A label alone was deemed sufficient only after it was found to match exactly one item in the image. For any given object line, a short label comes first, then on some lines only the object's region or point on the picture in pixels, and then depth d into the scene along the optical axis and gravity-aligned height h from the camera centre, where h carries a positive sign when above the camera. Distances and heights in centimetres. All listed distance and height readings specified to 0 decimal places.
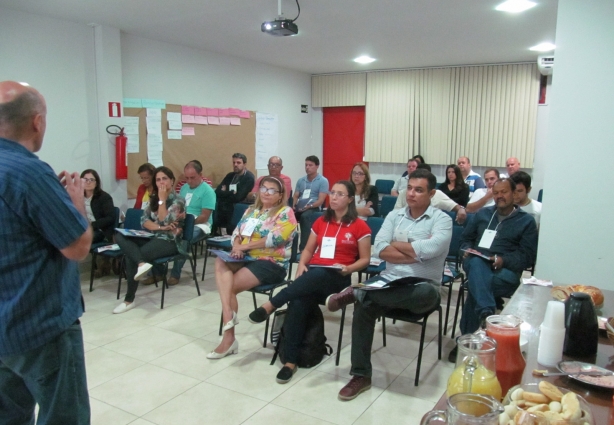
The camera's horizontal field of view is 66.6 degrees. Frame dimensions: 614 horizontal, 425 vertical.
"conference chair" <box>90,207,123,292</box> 420 -90
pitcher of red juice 127 -54
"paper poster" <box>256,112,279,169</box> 733 +27
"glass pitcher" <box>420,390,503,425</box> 90 -51
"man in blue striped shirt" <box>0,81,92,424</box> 137 -35
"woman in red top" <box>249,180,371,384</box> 285 -70
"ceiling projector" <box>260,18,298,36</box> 403 +110
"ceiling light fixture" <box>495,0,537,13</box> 396 +131
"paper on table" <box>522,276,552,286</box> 230 -61
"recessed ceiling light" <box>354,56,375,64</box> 669 +139
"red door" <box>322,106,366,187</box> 841 +27
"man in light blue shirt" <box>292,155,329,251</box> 573 -45
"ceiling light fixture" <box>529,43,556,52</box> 566 +136
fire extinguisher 511 +1
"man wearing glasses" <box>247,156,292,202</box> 597 -18
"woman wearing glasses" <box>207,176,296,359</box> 314 -68
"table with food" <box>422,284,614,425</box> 95 -54
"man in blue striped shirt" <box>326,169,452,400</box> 260 -68
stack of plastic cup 139 -53
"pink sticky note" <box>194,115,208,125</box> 620 +44
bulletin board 548 +7
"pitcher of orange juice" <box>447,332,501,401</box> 112 -52
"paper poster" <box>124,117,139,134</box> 533 +31
